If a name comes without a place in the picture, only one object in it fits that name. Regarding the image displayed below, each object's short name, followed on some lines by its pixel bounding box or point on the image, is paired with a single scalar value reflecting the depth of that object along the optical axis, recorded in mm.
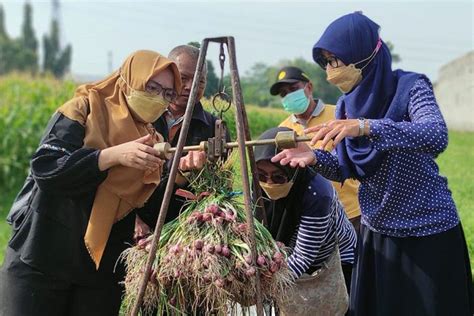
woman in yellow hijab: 2455
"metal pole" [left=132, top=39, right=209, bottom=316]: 2219
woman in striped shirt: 2898
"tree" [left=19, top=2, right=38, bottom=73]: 65594
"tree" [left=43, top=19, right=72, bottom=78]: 65812
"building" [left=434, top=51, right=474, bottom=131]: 25044
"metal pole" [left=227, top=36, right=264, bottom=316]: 2184
